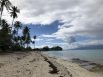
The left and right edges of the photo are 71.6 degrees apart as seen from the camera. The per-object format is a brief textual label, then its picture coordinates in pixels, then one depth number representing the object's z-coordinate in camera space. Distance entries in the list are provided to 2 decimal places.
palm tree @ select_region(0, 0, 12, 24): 15.07
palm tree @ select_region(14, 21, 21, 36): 31.35
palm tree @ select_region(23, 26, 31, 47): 39.04
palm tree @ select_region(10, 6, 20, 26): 24.73
